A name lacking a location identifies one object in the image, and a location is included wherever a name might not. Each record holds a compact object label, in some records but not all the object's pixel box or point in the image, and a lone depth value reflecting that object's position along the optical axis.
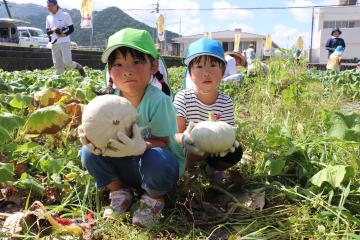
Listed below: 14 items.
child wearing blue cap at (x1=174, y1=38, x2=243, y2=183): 2.20
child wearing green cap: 1.81
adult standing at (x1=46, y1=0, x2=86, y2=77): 7.70
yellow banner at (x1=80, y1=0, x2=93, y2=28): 16.41
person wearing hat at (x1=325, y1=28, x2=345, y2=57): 13.21
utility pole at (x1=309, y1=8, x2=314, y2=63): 41.96
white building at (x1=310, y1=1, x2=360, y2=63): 40.03
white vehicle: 31.27
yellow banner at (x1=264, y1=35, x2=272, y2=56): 20.04
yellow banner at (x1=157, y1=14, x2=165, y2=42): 22.78
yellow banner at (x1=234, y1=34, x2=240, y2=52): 17.42
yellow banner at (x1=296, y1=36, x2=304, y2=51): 11.65
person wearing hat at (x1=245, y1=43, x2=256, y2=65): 9.90
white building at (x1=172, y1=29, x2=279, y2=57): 52.73
